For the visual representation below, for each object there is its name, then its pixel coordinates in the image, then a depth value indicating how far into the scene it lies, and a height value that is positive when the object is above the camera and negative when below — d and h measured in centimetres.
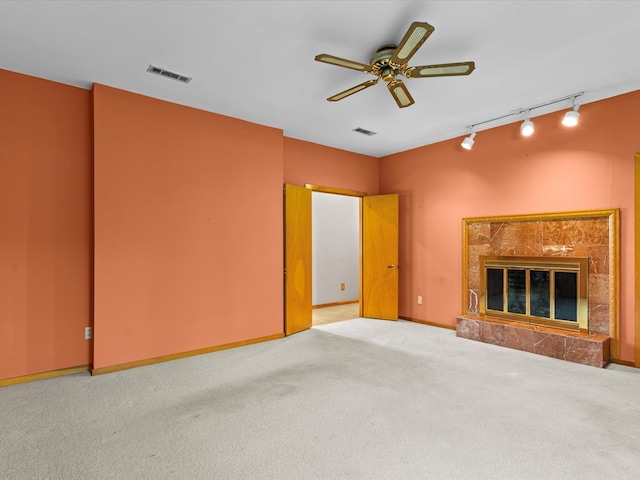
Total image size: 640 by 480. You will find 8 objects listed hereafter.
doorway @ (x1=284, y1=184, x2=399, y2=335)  474 -24
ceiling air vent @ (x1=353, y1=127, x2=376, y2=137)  465 +150
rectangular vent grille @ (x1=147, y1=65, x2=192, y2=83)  307 +151
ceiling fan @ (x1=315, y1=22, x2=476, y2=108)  232 +131
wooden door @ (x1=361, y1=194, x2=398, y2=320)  557 -26
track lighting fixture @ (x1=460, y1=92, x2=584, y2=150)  353 +139
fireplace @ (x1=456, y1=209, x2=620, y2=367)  359 -50
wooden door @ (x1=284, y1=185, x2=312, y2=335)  470 -26
